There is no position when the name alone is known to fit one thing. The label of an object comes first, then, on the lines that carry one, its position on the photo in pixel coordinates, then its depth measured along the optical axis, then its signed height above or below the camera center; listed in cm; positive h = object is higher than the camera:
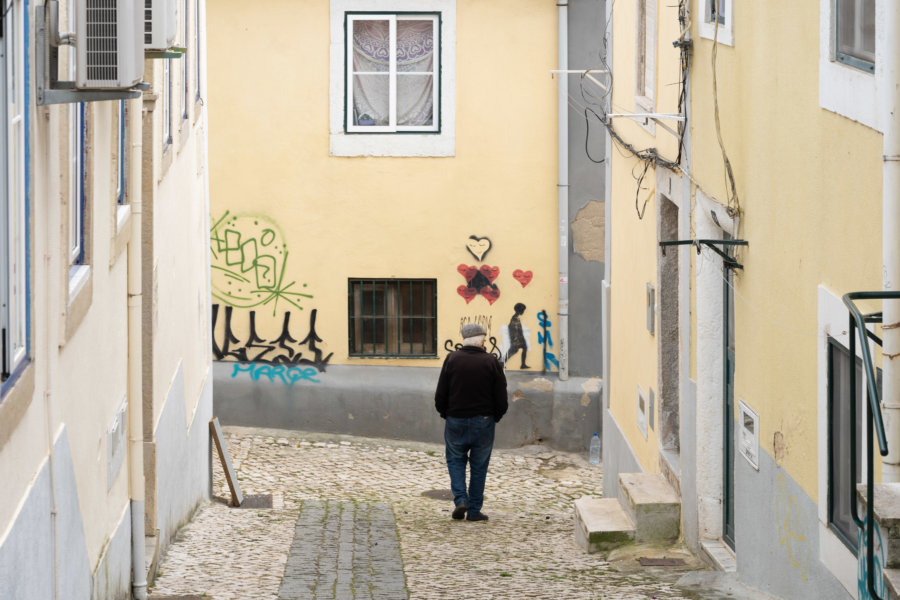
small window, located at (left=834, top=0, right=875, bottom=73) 993 +108
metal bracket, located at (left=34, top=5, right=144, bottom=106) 916 +81
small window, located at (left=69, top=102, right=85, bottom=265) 1130 +49
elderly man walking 2001 -96
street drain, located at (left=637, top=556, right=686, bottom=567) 1609 -183
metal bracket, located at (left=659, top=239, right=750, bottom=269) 1411 +23
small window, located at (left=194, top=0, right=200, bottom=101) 2412 +243
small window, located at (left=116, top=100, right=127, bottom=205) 1441 +80
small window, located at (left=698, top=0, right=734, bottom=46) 1446 +168
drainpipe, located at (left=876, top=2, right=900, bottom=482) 872 +23
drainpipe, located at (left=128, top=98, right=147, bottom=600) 1420 -78
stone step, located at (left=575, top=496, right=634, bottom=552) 1730 -173
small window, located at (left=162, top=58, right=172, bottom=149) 1839 +144
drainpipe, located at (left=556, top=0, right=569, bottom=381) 2895 +100
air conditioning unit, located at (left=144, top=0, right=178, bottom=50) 1237 +136
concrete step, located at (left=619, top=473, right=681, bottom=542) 1703 -160
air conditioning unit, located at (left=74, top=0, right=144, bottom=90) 939 +96
